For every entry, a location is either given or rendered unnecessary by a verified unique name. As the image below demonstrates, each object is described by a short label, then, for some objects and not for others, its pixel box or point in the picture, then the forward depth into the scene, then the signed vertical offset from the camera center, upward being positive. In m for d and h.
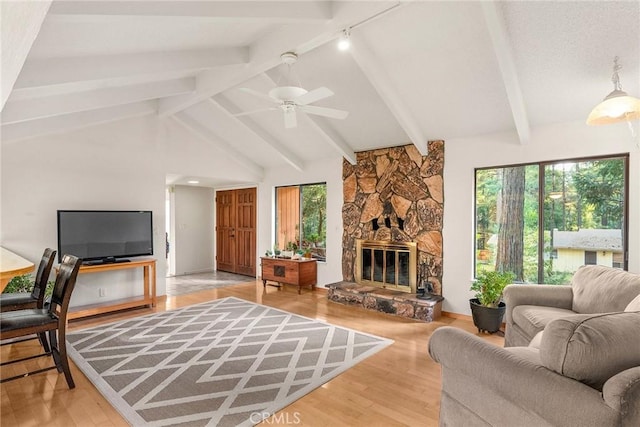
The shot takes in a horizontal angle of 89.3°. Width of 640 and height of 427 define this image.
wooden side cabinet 5.68 -1.08
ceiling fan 2.78 +1.01
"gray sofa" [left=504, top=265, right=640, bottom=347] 2.46 -0.75
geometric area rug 2.29 -1.37
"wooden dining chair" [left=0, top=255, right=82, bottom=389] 2.33 -0.79
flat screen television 4.26 -0.30
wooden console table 4.19 -1.27
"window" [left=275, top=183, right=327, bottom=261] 6.14 -0.13
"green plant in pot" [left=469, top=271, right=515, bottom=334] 3.69 -1.06
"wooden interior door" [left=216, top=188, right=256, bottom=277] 7.34 -0.45
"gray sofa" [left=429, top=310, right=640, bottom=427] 1.13 -0.66
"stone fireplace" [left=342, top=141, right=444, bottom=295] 4.59 +0.14
